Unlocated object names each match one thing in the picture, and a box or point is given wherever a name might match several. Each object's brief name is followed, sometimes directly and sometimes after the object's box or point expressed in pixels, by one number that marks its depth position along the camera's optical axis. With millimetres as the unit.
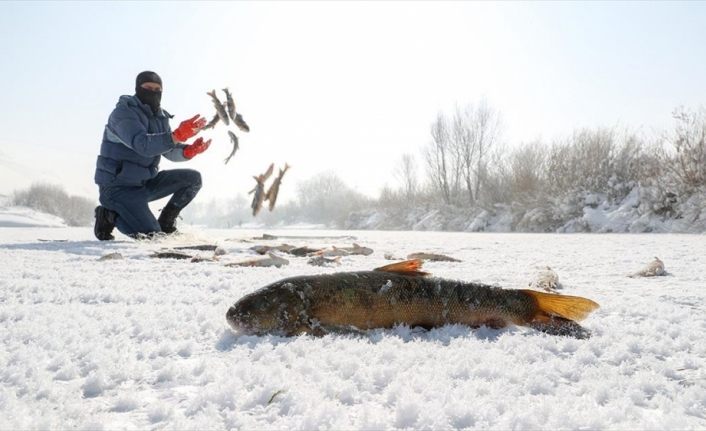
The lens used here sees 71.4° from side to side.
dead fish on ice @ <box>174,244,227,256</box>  5801
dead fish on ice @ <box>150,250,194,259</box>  4777
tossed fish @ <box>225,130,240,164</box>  6835
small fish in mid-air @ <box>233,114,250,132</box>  6734
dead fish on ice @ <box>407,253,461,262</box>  5153
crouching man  5590
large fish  1853
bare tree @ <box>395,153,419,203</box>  40906
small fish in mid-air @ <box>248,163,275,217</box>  7527
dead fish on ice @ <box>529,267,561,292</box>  3152
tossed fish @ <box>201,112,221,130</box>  6349
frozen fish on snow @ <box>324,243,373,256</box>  5566
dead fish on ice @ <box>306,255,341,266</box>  4633
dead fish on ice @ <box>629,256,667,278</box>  3895
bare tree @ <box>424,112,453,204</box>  37731
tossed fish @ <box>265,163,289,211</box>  7586
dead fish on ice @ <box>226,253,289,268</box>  4227
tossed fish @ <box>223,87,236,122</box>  6570
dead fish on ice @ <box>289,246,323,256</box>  5703
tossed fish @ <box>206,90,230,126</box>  6523
